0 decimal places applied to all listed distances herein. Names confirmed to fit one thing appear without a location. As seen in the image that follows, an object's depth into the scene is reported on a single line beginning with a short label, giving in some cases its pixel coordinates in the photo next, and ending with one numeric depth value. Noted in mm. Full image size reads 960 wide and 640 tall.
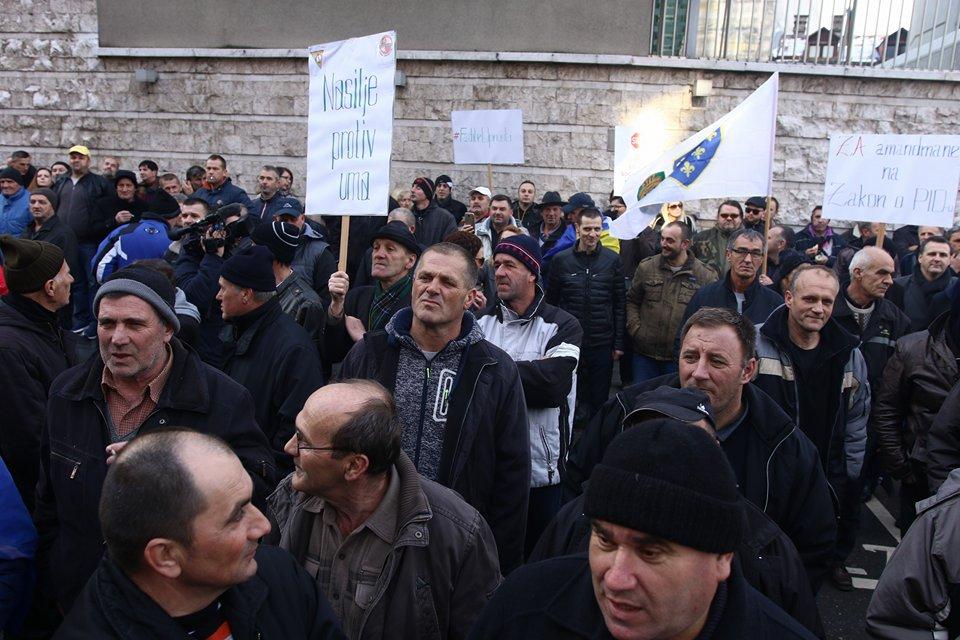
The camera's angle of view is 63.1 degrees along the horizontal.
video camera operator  5020
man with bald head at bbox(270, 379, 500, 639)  2184
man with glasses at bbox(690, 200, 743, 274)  7812
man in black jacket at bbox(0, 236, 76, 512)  3100
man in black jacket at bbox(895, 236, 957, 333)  6461
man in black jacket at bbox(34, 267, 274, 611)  2596
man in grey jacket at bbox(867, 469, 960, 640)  2408
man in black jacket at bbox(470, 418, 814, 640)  1417
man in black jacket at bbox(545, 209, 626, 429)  6676
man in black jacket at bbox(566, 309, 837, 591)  2729
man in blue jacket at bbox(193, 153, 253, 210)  9531
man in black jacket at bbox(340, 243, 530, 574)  3043
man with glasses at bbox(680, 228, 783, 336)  5344
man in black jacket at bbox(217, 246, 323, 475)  3449
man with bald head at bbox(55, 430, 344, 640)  1672
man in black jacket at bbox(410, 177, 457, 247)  8766
